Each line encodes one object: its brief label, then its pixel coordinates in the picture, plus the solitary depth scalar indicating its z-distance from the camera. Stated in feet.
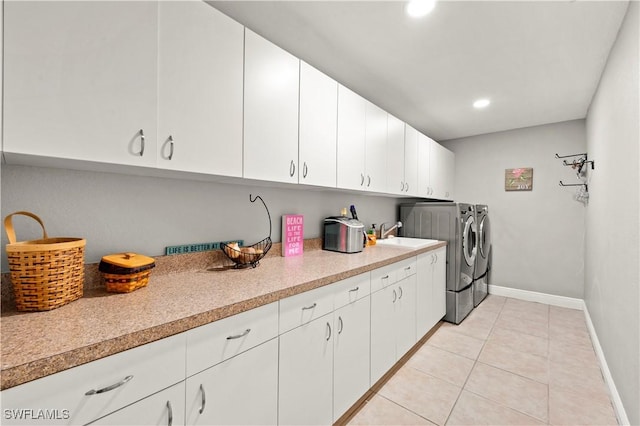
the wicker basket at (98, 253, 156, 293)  3.52
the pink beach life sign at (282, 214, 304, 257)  6.56
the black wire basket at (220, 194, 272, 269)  5.01
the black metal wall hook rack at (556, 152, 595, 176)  9.72
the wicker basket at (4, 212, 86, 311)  2.81
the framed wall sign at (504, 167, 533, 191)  12.06
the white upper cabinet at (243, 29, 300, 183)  4.56
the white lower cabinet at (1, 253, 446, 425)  2.21
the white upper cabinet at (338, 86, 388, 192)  6.57
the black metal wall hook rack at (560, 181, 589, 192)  9.97
